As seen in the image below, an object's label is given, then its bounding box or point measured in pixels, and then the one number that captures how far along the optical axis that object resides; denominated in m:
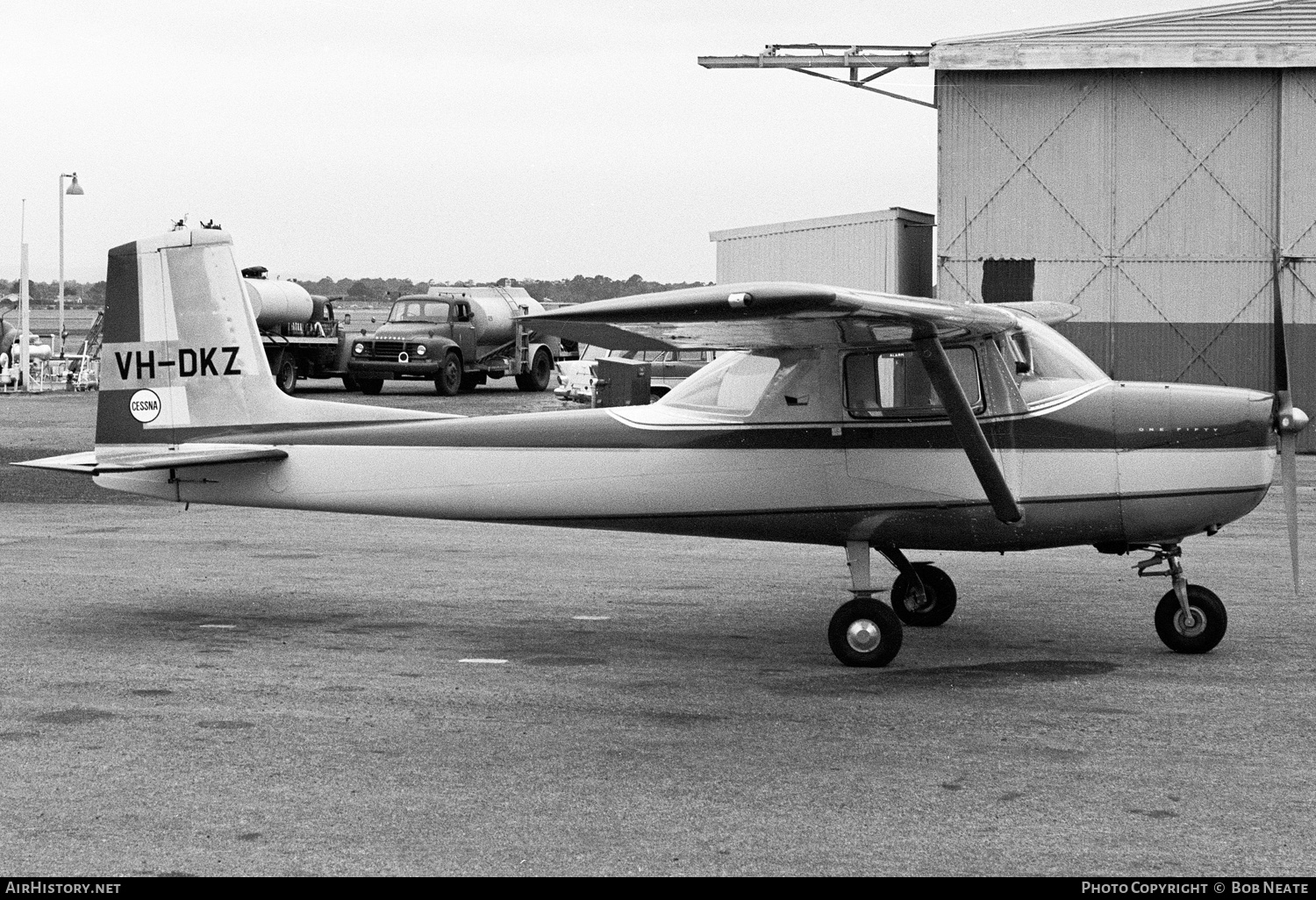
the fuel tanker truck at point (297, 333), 38.09
